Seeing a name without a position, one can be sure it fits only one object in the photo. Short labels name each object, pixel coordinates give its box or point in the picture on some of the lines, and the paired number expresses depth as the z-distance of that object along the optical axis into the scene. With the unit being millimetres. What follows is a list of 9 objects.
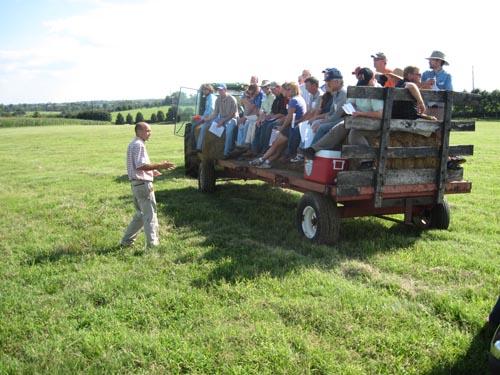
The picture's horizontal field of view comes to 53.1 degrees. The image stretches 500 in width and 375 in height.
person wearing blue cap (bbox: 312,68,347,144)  7172
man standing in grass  6570
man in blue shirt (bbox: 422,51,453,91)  7574
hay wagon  6125
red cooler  6336
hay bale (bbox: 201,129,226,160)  10227
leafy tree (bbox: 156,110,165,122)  65475
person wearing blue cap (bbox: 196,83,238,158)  10156
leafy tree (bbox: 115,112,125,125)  72225
